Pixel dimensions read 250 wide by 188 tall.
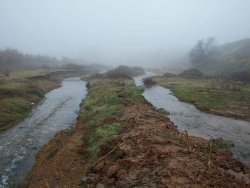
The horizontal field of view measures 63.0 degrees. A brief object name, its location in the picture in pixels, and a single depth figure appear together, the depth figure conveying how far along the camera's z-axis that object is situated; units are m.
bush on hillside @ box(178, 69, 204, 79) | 47.99
